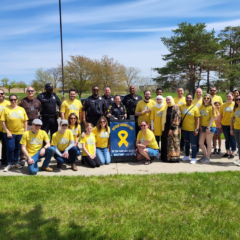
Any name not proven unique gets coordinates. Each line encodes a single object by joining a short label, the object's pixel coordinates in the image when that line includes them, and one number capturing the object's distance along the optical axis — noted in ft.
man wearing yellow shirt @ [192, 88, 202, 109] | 23.31
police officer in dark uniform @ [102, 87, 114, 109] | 24.63
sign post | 22.71
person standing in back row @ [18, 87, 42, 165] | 21.47
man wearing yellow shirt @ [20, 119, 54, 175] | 19.01
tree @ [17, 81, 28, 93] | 250.72
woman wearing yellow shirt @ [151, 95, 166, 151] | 22.53
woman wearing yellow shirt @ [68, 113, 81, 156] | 21.59
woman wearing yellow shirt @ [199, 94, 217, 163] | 21.35
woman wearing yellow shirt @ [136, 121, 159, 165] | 21.67
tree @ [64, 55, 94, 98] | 139.13
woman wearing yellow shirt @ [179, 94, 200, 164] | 21.72
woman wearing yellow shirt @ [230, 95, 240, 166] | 20.69
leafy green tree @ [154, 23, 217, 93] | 122.11
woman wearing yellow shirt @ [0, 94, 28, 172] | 19.74
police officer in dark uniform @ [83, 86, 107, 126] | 23.52
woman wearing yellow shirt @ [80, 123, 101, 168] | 20.93
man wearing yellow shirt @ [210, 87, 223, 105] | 24.68
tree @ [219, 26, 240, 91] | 133.80
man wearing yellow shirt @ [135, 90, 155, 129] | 23.53
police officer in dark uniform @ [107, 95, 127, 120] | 23.94
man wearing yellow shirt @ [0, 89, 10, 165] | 20.63
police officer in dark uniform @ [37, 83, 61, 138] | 22.54
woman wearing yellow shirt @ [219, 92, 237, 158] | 23.39
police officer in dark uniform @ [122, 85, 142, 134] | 25.62
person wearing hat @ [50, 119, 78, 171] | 20.26
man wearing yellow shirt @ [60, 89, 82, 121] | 23.03
